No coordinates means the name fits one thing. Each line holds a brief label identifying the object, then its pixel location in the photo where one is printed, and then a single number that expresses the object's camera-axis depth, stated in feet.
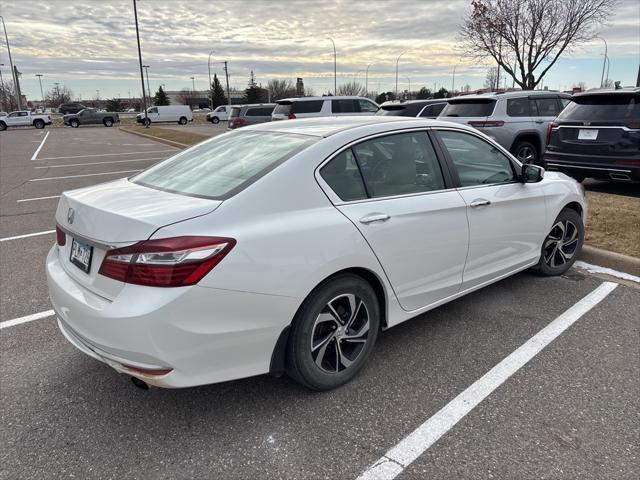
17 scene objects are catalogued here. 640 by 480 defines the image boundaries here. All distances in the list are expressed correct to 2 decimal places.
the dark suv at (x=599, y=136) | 23.20
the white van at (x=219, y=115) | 155.01
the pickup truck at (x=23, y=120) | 135.95
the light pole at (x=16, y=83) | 170.64
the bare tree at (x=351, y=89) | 279.49
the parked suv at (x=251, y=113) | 85.13
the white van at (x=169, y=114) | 148.87
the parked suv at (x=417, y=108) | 43.45
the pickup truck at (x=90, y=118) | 144.56
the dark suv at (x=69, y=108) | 181.87
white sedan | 7.40
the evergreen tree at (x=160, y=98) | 261.03
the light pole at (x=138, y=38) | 115.03
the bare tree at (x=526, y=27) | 66.18
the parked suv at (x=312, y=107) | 52.44
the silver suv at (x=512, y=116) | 32.19
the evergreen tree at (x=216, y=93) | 269.03
